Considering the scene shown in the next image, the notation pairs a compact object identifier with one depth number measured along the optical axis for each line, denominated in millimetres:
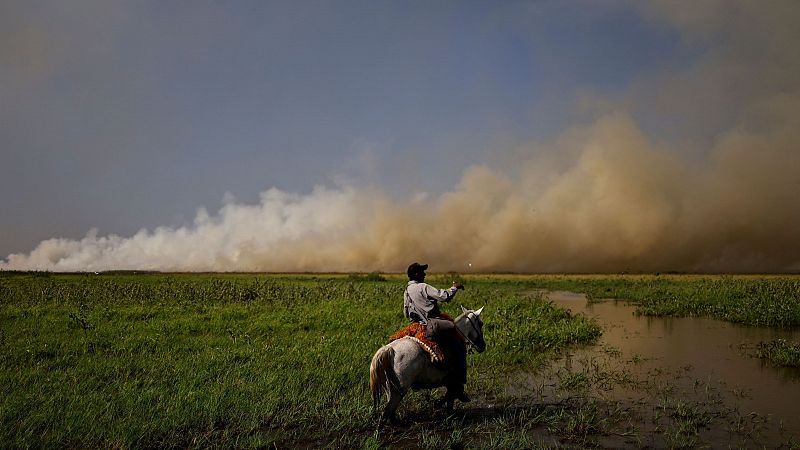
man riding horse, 8922
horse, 8367
